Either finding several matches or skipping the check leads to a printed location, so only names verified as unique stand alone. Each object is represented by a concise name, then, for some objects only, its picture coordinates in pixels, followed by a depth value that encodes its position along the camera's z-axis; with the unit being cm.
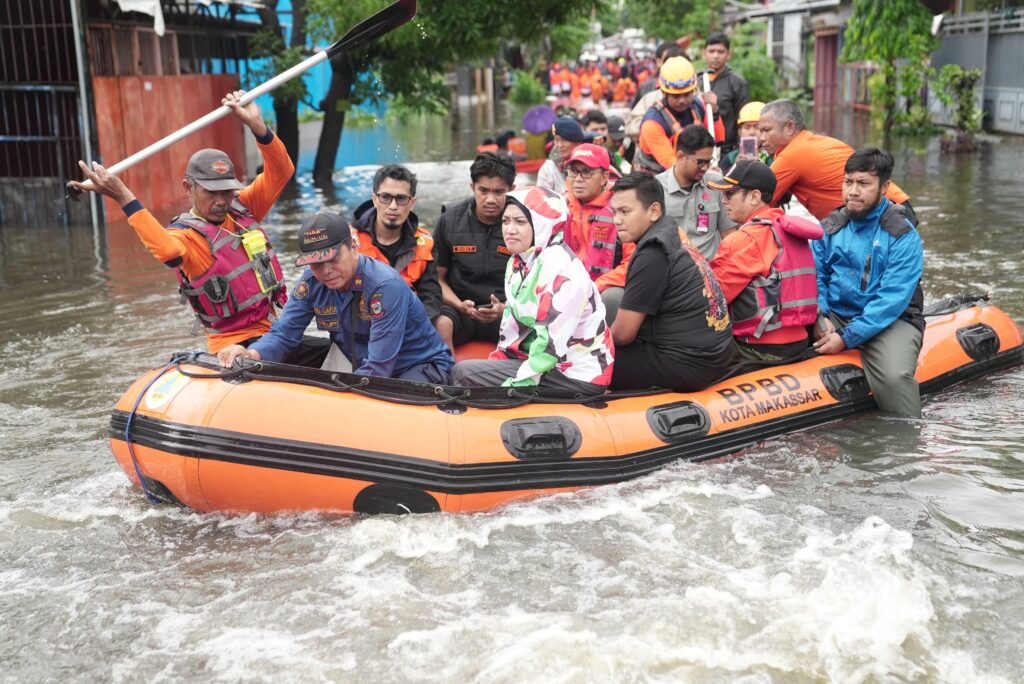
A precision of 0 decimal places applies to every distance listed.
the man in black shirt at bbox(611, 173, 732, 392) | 536
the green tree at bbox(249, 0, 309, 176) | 1619
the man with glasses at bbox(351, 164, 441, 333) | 577
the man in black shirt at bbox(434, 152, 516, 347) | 626
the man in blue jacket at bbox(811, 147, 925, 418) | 606
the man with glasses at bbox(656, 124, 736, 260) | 642
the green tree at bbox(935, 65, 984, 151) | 1891
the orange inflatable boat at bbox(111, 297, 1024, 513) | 489
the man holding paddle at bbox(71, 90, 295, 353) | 539
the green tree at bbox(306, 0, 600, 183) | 1520
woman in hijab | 503
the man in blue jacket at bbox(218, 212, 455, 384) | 500
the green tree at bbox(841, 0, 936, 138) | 1983
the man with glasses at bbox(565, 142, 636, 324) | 634
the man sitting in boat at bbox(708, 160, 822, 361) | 587
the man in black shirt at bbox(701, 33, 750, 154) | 945
